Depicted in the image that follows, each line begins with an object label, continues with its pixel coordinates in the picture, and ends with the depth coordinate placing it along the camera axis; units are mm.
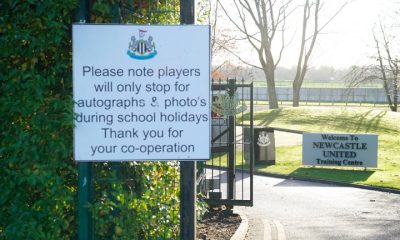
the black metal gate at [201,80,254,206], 11453
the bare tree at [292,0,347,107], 55219
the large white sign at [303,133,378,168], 20031
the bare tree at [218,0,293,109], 52312
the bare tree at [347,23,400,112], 53166
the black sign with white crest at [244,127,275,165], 21719
